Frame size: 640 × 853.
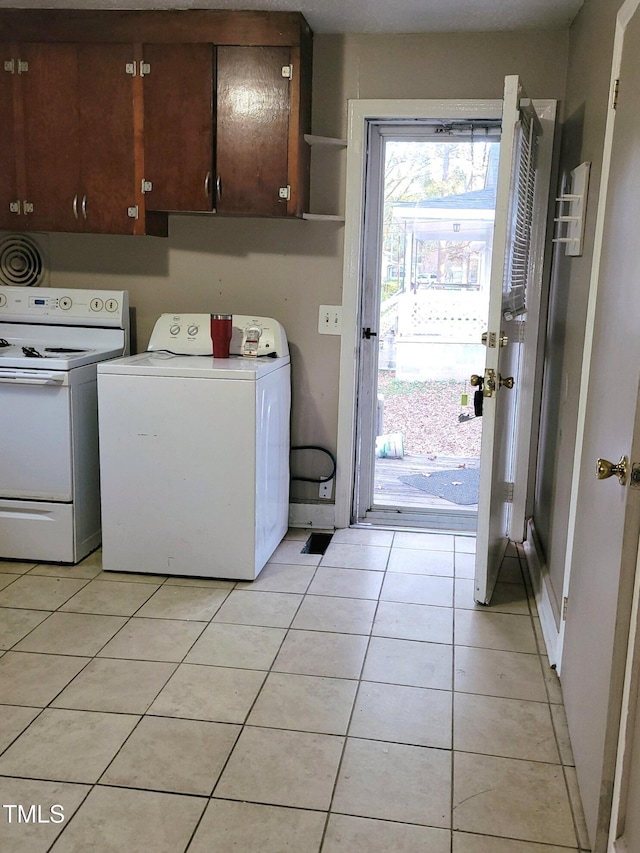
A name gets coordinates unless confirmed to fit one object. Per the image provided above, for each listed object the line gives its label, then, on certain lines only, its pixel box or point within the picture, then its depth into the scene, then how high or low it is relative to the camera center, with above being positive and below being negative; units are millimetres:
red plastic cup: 3541 -205
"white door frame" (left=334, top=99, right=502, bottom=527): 3572 +255
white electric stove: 3266 -723
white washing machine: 3127 -709
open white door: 2793 -168
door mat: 4230 -1010
